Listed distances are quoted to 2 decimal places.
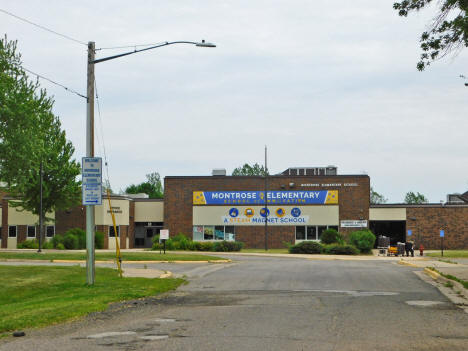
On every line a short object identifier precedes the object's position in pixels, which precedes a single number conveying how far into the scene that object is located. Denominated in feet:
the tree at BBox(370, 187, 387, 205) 435.53
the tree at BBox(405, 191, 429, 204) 433.81
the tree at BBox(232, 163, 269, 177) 394.52
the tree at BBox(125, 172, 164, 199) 379.29
